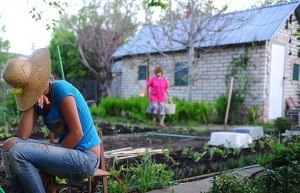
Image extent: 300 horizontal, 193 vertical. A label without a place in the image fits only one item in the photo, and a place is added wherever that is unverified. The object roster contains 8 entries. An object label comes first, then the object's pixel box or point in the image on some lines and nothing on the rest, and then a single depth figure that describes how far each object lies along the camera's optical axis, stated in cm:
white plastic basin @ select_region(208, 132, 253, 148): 610
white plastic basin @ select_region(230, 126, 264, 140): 670
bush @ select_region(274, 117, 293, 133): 796
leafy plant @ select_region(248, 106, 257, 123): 1226
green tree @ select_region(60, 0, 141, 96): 1970
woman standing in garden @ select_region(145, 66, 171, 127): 1089
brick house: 1267
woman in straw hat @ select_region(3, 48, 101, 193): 243
